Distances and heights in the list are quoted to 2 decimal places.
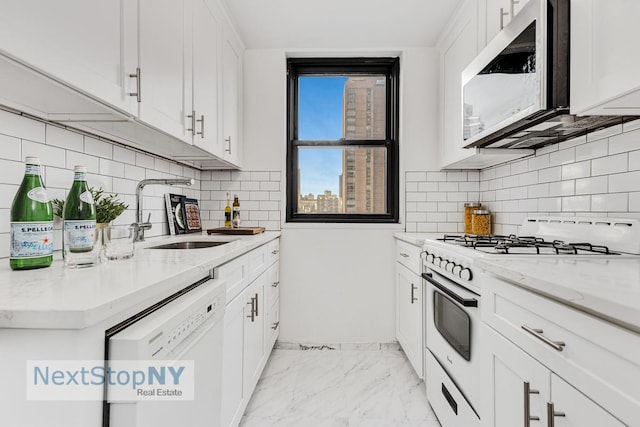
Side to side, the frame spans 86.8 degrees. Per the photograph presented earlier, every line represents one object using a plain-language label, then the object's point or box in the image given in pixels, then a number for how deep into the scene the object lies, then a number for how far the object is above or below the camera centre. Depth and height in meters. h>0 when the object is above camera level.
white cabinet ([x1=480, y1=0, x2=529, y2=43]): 1.58 +1.00
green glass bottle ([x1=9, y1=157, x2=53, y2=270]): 0.91 -0.05
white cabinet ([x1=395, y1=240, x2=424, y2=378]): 2.06 -0.63
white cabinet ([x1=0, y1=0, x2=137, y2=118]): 0.79 +0.44
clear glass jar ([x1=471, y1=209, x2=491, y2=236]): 2.40 -0.08
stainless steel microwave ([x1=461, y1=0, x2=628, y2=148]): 1.23 +0.53
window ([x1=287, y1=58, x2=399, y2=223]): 2.88 +0.61
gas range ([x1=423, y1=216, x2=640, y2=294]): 1.26 -0.14
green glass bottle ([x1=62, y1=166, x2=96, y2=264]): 0.99 -0.03
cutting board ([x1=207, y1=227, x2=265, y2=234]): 2.28 -0.14
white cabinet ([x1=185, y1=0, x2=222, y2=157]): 1.74 +0.76
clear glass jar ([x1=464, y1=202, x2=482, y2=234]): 2.54 -0.01
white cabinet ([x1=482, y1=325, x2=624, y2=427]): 0.73 -0.46
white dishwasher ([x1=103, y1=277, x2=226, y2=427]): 0.63 -0.34
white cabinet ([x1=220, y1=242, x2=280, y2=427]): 1.39 -0.62
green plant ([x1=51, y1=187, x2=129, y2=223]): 1.29 +0.00
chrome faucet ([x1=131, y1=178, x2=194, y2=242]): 1.64 +0.08
